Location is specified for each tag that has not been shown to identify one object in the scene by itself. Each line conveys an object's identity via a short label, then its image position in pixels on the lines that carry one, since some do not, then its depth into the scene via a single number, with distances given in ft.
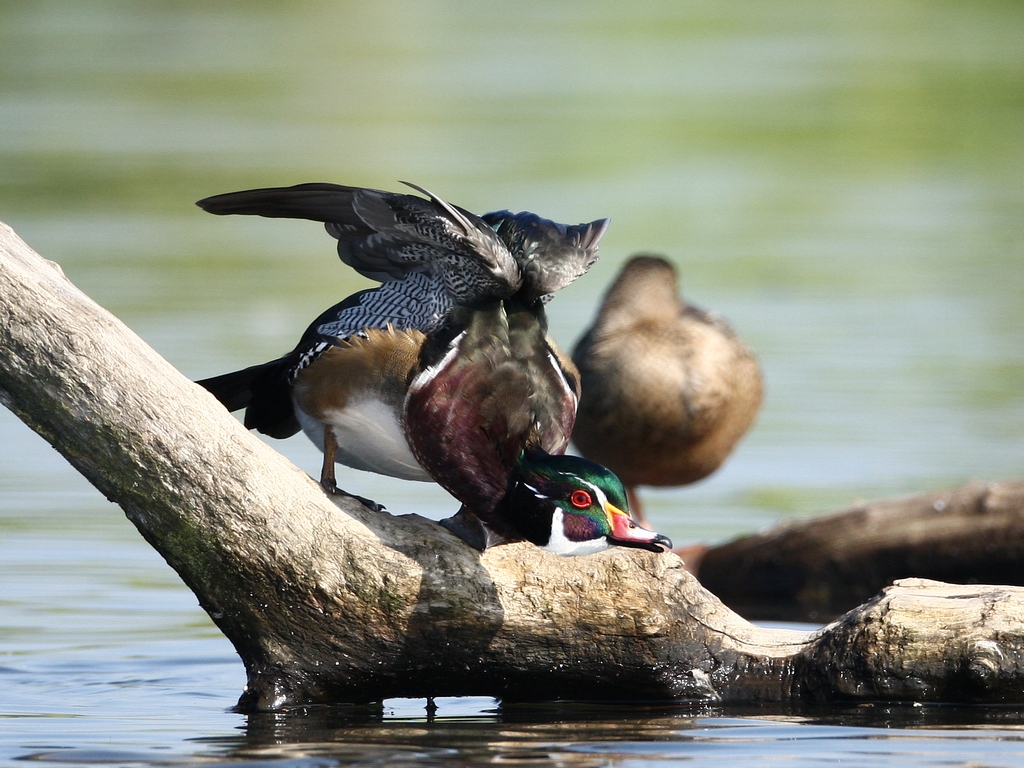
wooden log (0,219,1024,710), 32.27
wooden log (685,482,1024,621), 46.03
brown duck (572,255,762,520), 55.47
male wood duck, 33.86
